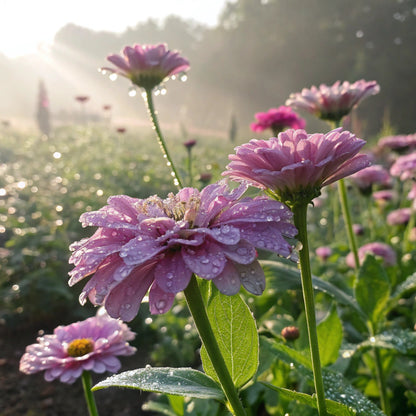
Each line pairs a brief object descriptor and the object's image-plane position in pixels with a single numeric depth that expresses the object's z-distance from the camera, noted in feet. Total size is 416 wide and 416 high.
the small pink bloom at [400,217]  2.17
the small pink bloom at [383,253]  1.72
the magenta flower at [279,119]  1.56
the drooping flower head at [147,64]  1.03
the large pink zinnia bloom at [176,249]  0.47
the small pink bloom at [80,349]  0.90
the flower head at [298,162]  0.52
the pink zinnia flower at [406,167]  1.38
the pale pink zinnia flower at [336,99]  1.06
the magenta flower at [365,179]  1.94
